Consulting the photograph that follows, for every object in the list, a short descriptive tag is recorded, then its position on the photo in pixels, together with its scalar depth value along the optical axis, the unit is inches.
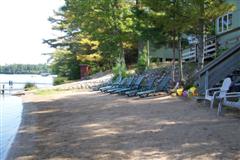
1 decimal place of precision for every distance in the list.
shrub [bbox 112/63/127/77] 782.1
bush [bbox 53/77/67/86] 1202.1
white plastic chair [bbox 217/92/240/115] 316.8
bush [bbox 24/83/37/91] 1111.8
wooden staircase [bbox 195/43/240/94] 413.2
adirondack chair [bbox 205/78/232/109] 341.1
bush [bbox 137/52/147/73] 828.8
